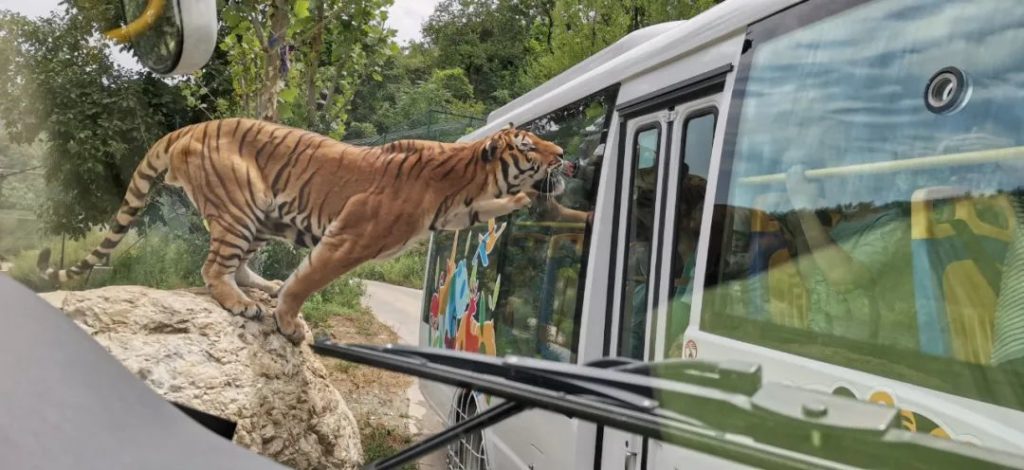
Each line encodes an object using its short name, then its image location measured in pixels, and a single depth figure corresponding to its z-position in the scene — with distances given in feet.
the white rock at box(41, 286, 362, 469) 6.77
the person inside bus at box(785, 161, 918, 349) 4.65
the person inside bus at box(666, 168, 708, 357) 6.64
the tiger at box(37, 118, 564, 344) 7.47
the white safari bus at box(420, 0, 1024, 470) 4.28
